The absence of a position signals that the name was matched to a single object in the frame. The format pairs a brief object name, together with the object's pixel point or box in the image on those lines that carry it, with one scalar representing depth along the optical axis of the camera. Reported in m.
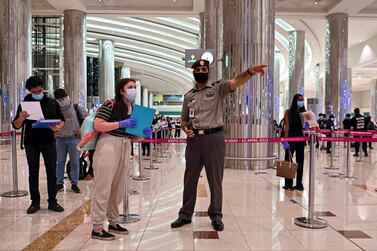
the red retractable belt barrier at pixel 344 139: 5.16
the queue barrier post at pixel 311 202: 4.09
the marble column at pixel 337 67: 16.88
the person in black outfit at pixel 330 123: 14.35
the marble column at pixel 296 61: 21.81
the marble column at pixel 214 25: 14.65
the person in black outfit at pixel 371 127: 15.21
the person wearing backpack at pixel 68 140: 5.72
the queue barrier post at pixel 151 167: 8.62
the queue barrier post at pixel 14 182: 5.50
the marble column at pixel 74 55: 17.73
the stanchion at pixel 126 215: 4.19
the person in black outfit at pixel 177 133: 24.28
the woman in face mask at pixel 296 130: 6.10
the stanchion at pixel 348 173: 7.40
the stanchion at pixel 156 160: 10.07
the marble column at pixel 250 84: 8.46
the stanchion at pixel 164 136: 12.84
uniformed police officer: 3.86
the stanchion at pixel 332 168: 7.72
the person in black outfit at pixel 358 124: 11.18
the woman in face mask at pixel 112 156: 3.44
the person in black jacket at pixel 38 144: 4.49
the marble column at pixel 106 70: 28.06
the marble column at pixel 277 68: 24.08
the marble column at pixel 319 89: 26.78
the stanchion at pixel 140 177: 7.03
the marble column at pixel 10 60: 12.36
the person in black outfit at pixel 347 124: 13.52
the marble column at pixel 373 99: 31.94
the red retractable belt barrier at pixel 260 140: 5.14
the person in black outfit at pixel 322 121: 16.17
